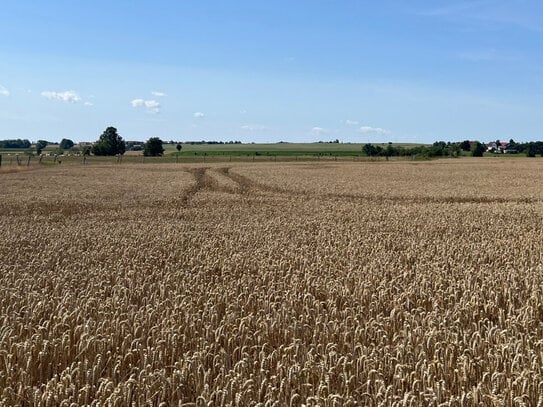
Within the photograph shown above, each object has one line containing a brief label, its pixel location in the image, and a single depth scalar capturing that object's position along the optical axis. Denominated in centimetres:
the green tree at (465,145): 17512
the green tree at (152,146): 15412
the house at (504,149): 17922
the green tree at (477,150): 14612
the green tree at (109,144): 15588
